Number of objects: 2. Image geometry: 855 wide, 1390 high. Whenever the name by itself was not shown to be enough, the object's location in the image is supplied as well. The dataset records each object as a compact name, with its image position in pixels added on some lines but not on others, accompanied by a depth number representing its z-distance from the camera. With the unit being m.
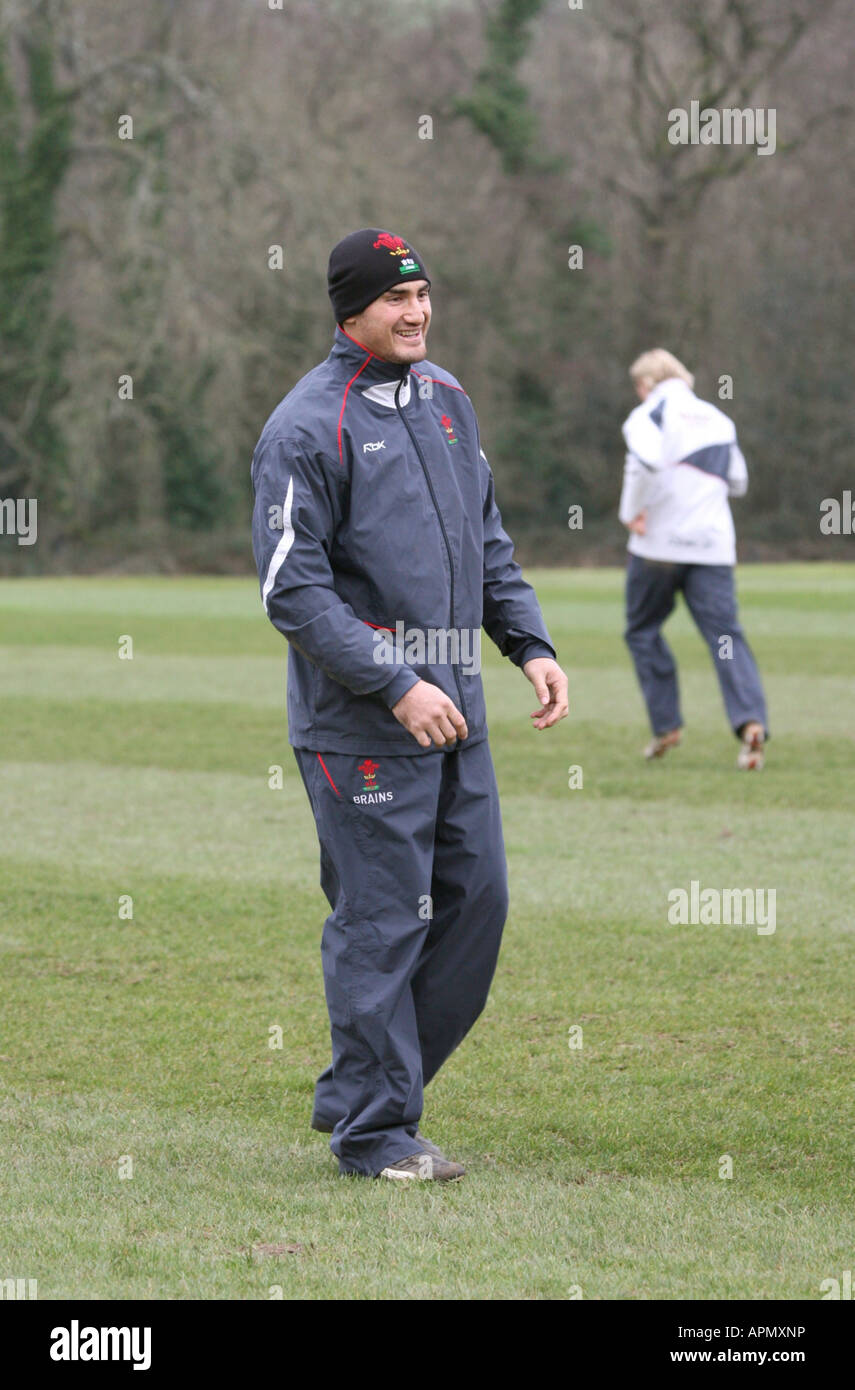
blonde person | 21.48
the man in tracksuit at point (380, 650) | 8.28
